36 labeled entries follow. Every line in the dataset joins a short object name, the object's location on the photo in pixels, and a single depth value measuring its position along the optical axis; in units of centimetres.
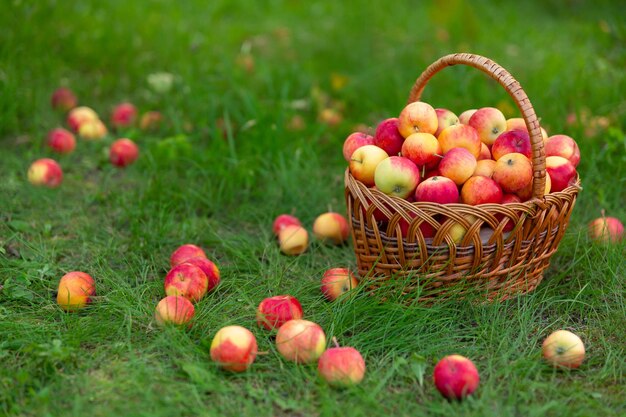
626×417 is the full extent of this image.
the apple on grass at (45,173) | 340
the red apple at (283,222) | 305
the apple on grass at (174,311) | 227
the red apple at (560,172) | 250
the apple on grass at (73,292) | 243
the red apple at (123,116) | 408
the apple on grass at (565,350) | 216
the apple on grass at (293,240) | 292
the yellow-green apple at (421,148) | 240
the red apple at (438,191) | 230
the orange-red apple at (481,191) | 232
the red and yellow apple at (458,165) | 234
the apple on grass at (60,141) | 376
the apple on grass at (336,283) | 254
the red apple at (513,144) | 244
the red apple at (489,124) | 258
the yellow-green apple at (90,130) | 397
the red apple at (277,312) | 231
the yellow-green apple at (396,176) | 233
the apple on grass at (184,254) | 272
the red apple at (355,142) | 261
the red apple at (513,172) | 234
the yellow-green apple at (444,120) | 256
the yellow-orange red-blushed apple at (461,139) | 243
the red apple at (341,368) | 204
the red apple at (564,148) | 262
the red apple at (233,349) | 209
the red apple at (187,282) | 245
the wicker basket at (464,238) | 227
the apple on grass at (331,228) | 302
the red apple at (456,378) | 199
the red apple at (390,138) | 254
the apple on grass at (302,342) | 214
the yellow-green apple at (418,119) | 246
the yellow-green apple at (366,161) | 244
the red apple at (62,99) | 411
